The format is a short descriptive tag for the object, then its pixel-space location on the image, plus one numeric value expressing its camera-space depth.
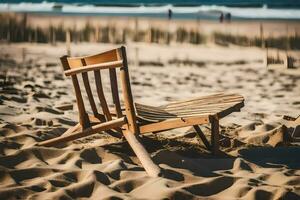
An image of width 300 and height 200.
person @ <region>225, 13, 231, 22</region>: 24.44
